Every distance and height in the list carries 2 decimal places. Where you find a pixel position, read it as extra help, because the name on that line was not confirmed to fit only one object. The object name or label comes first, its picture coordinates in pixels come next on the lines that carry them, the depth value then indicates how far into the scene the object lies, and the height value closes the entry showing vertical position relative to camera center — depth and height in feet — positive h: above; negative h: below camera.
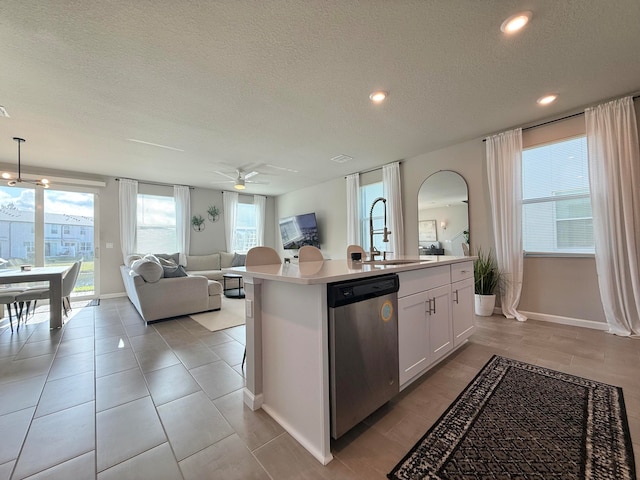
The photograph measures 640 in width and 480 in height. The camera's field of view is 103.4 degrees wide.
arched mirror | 13.10 +1.52
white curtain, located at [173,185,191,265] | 20.59 +2.65
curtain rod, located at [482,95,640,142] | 10.07 +4.97
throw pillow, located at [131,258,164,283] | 11.19 -0.83
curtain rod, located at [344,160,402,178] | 17.12 +5.20
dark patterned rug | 3.79 -3.44
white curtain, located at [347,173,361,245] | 18.16 +2.69
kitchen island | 4.07 -1.82
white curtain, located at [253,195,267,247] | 25.23 +3.32
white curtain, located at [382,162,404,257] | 15.51 +2.52
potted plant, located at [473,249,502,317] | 11.67 -2.03
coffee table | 16.96 -3.01
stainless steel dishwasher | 4.12 -1.84
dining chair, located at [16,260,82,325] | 10.88 -1.71
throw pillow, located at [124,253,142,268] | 16.90 -0.42
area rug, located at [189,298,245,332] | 11.01 -3.28
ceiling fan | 16.11 +4.97
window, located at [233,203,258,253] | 24.31 +2.03
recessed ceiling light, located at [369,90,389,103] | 8.39 +5.06
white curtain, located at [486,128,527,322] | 11.16 +1.38
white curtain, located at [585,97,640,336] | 8.79 +1.11
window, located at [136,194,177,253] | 19.52 +2.12
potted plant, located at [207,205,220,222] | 22.48 +3.28
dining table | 10.50 -1.29
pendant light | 11.66 +4.08
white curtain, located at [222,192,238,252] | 23.07 +3.12
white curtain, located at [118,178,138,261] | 18.31 +2.69
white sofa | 11.20 -2.18
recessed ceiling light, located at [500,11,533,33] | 5.59 +4.98
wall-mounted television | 21.47 +1.43
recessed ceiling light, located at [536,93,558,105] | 8.89 +5.06
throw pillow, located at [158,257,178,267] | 15.59 -0.71
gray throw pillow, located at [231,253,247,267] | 21.99 -0.98
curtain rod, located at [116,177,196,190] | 19.56 +5.36
